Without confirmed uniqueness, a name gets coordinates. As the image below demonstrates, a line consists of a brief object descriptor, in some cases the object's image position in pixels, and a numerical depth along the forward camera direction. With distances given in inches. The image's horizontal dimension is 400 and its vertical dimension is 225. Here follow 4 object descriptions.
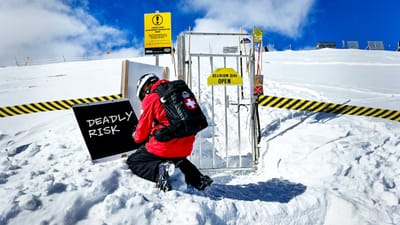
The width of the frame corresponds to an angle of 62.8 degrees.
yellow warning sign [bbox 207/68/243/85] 250.2
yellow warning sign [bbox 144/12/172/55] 290.8
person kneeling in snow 170.9
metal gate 253.6
